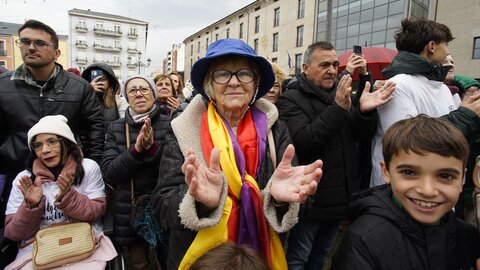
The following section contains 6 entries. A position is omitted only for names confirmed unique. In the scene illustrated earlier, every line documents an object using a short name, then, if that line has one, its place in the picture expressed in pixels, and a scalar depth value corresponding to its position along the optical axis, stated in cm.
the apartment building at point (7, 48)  5200
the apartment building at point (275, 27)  3000
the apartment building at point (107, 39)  6106
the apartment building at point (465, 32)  1747
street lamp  6616
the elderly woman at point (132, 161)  232
